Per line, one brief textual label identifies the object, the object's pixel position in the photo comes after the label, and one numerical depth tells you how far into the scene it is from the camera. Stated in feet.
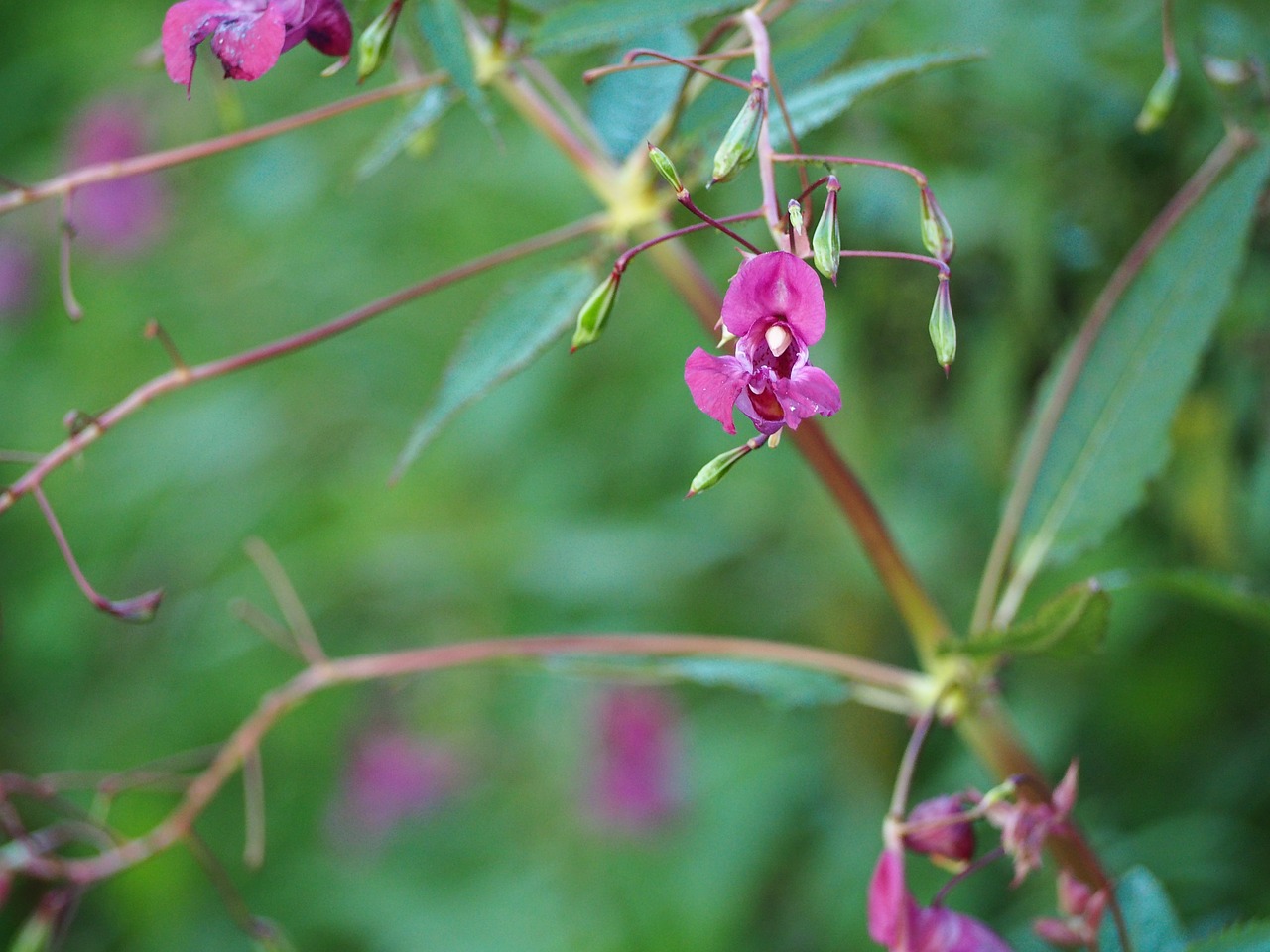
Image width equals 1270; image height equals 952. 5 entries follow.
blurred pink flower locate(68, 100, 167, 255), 7.27
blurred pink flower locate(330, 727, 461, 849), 6.80
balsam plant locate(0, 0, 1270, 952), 2.41
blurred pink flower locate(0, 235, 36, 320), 8.34
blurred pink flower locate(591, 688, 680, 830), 6.08
